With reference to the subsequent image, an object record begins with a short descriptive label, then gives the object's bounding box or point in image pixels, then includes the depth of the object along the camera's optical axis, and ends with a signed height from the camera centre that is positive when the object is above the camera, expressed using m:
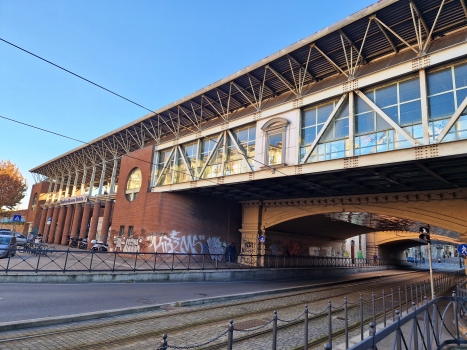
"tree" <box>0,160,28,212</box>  51.13 +6.88
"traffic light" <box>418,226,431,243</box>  12.83 +0.77
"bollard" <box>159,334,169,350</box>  3.83 -1.42
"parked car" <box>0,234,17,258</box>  19.86 -1.19
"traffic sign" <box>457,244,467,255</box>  15.84 +0.29
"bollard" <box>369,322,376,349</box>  3.51 -1.05
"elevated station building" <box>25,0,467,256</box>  13.46 +5.72
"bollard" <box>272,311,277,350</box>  5.61 -1.68
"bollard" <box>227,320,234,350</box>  4.82 -1.51
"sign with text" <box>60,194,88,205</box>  42.50 +4.54
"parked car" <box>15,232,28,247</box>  33.87 -1.52
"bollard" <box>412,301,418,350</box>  5.47 -1.48
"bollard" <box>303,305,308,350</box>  6.11 -1.79
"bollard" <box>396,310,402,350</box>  4.56 -1.36
